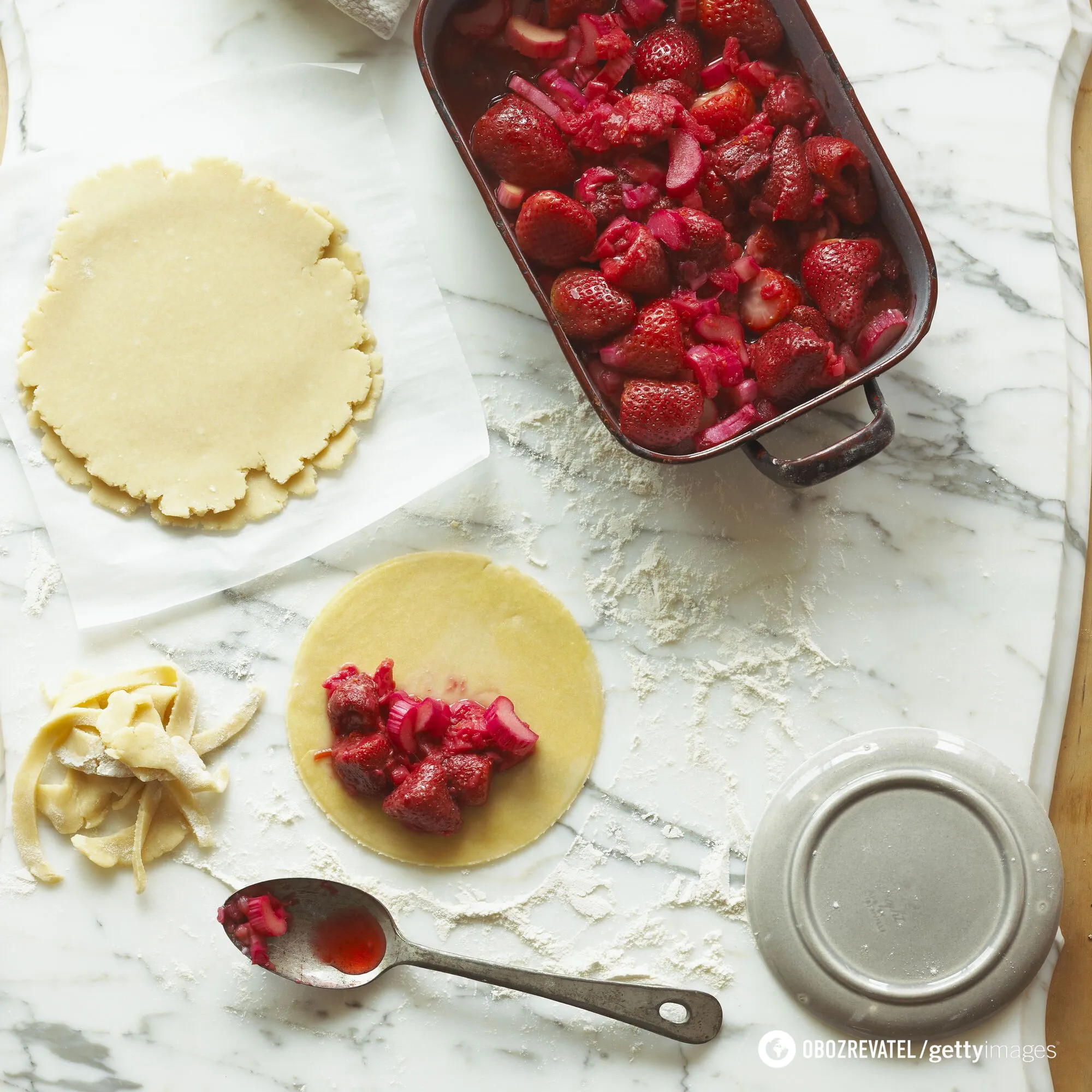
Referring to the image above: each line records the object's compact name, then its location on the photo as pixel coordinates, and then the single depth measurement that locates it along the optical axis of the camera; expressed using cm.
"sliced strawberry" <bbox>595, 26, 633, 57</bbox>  107
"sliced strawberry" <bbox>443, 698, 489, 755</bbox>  108
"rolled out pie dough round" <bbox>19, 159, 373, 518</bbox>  110
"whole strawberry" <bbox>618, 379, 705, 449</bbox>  104
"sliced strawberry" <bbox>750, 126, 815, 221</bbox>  105
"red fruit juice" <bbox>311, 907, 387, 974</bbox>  108
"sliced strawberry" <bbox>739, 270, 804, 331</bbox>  106
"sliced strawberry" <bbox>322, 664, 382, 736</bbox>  108
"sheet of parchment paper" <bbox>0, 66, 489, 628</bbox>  111
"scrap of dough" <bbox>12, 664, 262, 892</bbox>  108
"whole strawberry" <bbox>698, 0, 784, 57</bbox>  106
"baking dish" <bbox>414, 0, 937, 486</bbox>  103
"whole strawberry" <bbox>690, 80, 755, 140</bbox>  106
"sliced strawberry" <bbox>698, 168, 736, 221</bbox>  107
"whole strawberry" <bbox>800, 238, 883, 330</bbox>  105
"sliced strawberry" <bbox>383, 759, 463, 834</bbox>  107
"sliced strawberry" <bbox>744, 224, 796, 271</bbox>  107
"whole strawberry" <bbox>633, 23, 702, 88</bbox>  107
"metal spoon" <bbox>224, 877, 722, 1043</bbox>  107
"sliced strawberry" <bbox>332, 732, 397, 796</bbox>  107
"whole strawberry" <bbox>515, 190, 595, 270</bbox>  105
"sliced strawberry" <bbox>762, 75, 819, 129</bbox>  106
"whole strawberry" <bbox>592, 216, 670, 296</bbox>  105
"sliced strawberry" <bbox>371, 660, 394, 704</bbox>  109
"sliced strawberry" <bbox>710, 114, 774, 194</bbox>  106
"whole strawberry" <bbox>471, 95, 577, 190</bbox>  105
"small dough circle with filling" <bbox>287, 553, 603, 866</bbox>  110
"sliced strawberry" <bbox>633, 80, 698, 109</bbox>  107
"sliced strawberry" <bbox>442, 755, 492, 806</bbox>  108
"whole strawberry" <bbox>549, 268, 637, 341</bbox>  105
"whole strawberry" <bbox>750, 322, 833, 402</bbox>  104
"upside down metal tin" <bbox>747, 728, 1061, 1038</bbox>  108
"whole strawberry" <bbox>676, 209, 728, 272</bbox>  105
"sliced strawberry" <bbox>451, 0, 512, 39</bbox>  107
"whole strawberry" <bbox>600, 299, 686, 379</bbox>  105
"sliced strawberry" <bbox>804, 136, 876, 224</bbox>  105
